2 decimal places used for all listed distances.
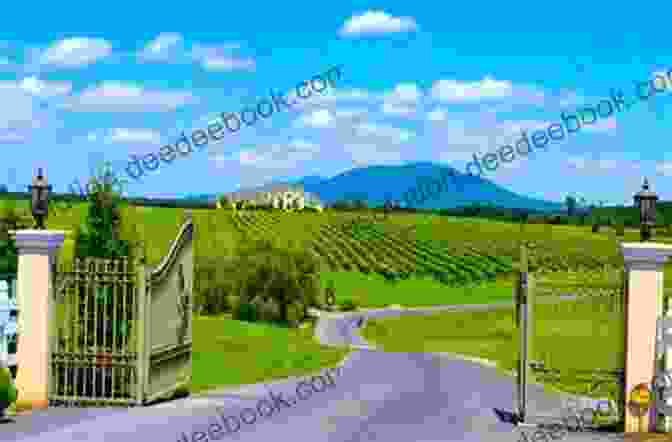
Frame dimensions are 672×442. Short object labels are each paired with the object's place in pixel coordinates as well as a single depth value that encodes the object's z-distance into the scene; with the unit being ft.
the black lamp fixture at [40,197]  50.85
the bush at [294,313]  194.70
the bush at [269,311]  190.39
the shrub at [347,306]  263.08
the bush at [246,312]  188.65
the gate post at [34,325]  50.37
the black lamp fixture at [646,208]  46.91
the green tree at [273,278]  192.95
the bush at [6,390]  44.68
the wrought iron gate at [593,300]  47.14
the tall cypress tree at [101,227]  57.72
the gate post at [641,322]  46.06
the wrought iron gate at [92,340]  51.31
